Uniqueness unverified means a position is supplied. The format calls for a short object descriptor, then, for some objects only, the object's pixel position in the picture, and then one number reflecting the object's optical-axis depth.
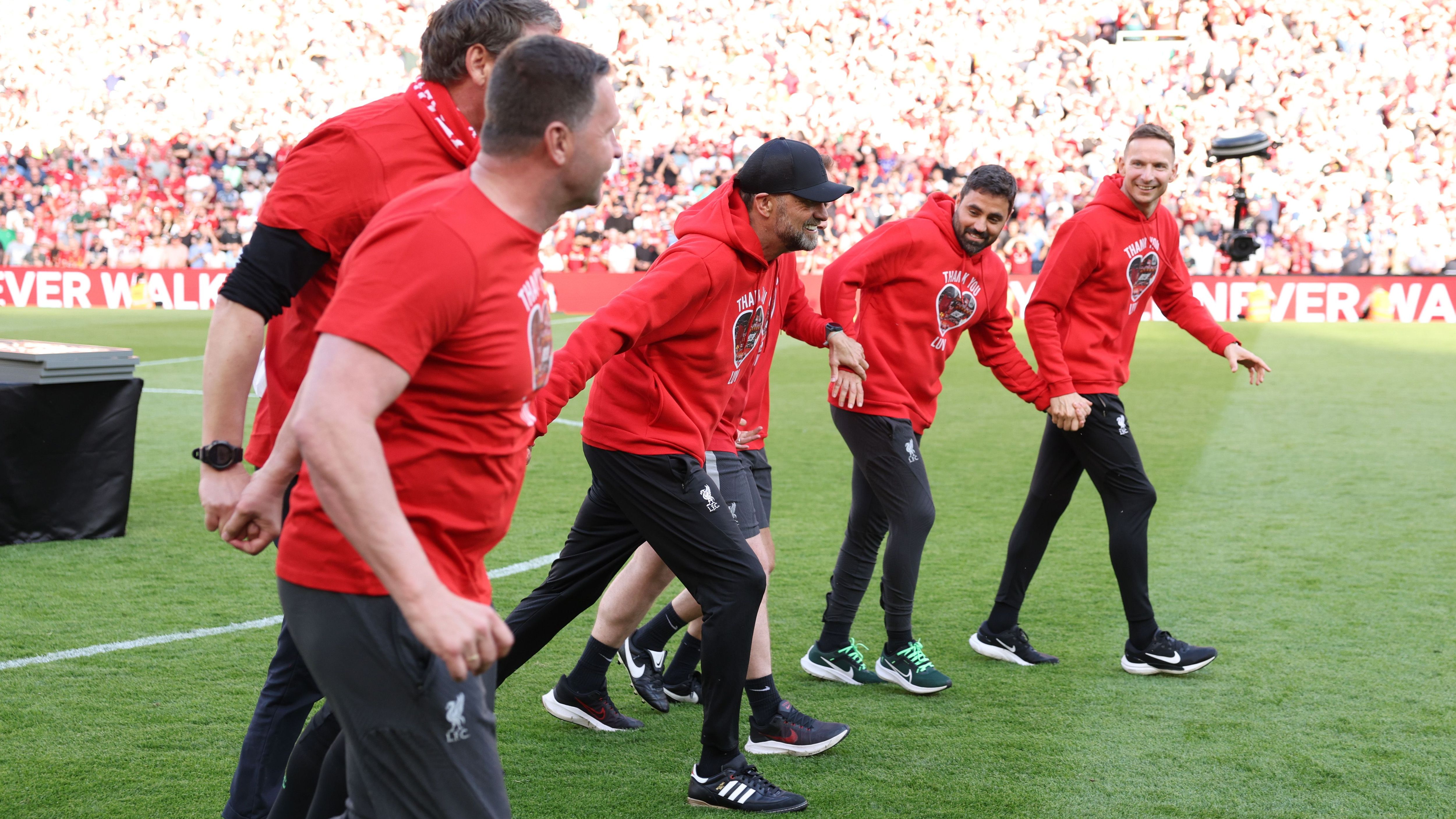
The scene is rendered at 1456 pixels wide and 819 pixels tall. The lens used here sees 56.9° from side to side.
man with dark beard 5.12
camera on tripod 9.45
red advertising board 21.25
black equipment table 6.78
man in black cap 3.88
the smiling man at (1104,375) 5.28
